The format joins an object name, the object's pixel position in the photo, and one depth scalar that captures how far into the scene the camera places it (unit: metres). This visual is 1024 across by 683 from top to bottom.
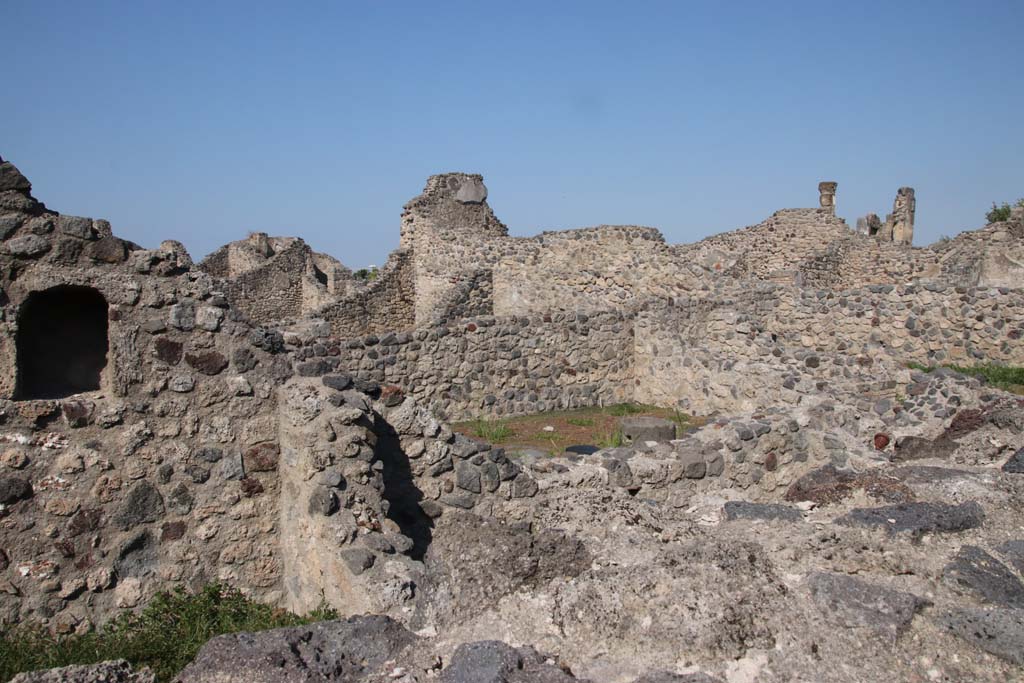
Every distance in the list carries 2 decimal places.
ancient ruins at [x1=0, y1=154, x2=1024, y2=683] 4.34
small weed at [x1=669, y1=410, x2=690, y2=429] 11.30
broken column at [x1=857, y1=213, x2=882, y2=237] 34.78
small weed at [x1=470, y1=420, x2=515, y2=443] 10.33
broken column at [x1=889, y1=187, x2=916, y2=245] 33.81
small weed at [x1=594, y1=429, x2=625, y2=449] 9.62
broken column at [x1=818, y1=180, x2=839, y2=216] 27.70
